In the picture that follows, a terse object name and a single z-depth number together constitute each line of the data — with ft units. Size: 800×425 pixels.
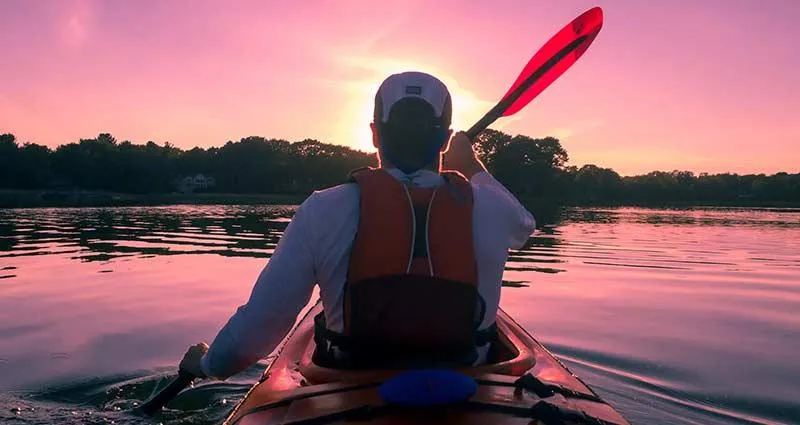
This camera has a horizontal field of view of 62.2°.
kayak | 6.73
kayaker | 7.84
